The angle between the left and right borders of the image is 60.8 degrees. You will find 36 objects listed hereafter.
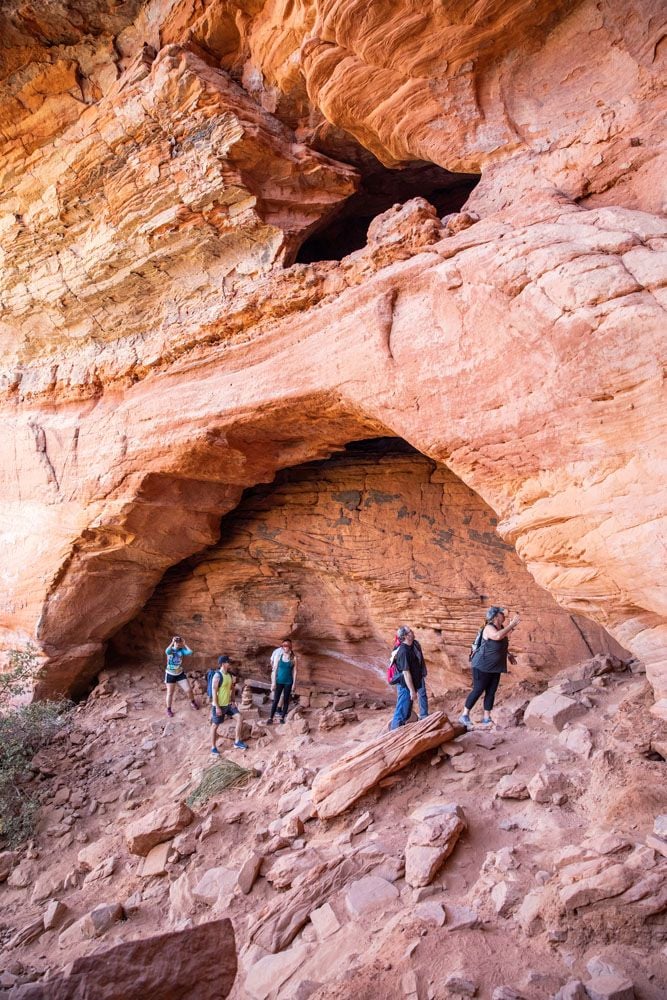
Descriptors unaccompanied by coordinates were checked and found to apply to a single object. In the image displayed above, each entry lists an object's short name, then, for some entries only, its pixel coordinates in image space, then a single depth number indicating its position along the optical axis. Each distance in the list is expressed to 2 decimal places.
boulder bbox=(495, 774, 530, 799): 4.61
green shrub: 6.79
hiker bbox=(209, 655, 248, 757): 7.47
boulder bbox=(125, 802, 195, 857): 5.70
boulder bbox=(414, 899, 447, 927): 3.44
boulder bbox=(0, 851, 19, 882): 6.20
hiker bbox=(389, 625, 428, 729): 6.34
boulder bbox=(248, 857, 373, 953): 3.97
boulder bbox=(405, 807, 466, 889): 3.91
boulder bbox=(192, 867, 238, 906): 4.74
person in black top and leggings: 6.07
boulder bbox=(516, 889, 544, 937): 3.23
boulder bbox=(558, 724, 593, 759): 4.89
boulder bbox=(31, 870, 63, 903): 5.73
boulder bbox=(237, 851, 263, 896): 4.65
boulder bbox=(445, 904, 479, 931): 3.36
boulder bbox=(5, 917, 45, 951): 5.02
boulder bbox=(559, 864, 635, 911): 3.17
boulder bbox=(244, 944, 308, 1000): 3.53
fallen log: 5.04
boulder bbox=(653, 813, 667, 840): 3.53
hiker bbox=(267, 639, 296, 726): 7.96
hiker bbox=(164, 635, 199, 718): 8.80
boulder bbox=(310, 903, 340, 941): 3.83
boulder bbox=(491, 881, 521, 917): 3.43
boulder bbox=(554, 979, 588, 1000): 2.72
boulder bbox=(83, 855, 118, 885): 5.70
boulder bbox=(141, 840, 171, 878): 5.41
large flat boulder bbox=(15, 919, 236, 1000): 2.15
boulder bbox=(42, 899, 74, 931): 5.14
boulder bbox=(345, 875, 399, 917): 3.84
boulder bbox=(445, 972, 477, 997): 2.90
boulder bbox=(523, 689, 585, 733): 5.61
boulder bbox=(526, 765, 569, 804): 4.45
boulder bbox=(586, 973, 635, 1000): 2.65
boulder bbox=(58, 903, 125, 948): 4.84
